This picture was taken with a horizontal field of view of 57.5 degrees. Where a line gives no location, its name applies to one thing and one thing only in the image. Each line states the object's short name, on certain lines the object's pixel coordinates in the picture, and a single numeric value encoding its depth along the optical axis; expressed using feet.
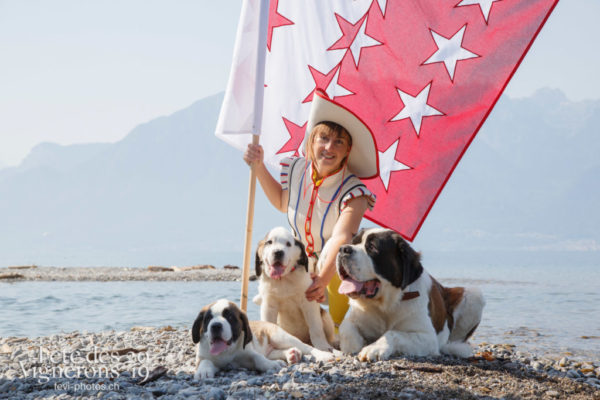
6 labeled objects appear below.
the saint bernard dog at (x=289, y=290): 15.49
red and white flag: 18.93
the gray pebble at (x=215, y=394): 11.07
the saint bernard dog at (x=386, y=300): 13.82
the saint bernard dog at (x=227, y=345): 13.17
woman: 16.56
